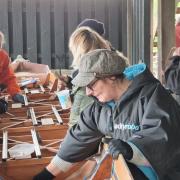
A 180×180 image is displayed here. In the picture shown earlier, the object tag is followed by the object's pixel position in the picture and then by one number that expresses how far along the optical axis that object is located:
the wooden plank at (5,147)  3.07
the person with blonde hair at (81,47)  3.05
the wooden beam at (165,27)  4.28
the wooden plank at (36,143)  3.15
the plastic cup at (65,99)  4.10
